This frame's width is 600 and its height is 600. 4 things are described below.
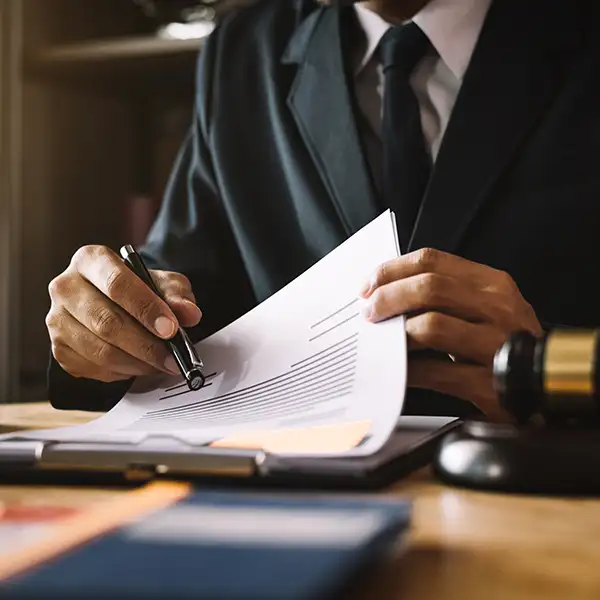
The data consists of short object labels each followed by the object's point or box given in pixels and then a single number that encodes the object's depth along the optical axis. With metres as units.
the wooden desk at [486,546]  0.35
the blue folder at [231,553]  0.29
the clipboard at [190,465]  0.52
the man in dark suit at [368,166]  1.03
